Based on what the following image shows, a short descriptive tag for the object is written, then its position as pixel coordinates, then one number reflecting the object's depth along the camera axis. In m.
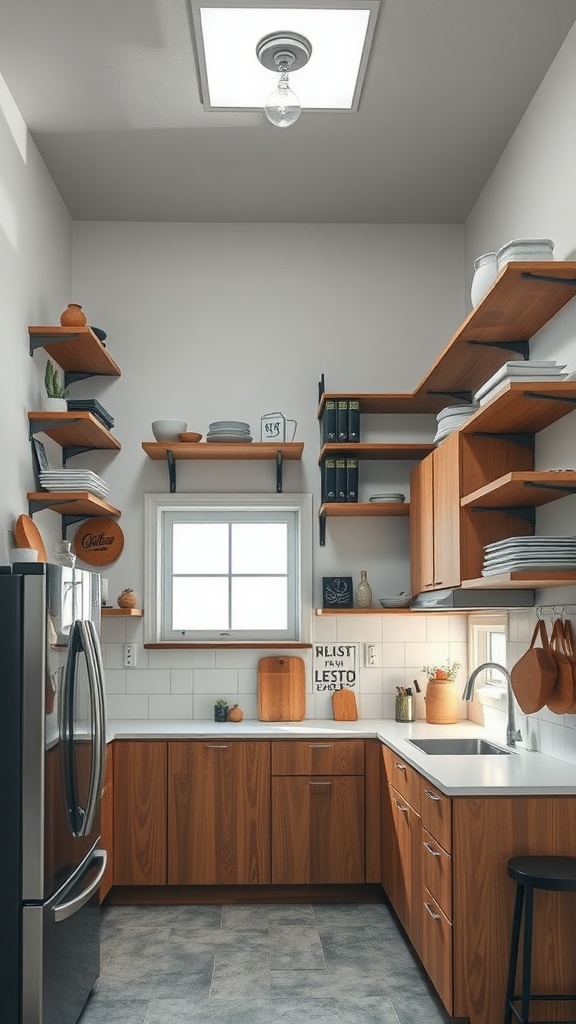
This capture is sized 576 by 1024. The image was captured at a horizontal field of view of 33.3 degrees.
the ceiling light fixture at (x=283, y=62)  3.15
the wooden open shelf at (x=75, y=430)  4.00
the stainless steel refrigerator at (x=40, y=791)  2.55
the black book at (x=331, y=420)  4.58
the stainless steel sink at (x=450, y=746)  4.12
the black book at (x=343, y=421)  4.58
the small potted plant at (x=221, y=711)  4.66
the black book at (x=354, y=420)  4.57
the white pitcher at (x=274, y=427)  4.71
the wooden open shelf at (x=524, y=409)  2.88
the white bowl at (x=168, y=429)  4.64
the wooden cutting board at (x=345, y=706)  4.70
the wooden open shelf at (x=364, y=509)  4.56
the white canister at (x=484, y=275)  3.34
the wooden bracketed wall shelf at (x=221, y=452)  4.60
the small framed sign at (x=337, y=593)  4.75
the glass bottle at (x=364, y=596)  4.70
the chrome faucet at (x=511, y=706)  3.76
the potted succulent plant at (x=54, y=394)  4.04
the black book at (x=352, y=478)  4.62
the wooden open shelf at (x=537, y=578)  2.89
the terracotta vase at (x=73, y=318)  4.11
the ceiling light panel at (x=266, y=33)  3.22
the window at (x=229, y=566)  4.85
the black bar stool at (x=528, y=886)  2.64
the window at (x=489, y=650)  4.27
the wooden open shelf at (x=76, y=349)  4.04
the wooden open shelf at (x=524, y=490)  2.79
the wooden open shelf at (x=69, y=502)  3.99
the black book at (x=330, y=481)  4.62
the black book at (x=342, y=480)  4.62
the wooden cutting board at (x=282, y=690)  4.71
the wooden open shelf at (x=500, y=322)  3.00
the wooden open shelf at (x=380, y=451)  4.52
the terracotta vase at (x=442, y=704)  4.62
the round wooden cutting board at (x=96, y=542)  4.80
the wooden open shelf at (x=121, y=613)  4.52
